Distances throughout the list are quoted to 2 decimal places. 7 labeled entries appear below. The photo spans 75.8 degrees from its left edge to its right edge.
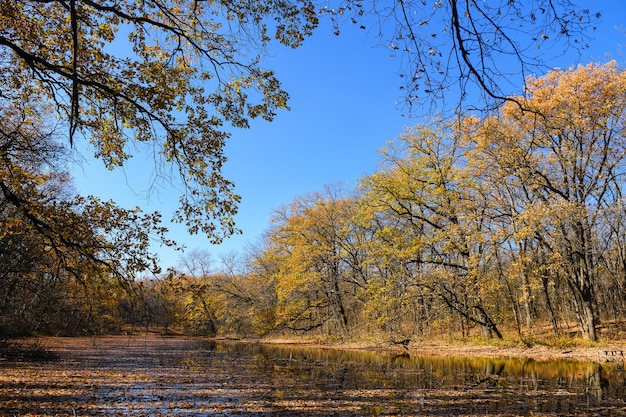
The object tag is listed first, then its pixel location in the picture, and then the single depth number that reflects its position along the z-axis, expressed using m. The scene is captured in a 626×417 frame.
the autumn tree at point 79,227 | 6.54
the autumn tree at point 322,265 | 35.38
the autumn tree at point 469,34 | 3.12
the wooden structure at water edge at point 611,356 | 15.12
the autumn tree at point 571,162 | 19.36
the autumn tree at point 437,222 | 22.38
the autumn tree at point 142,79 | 6.35
